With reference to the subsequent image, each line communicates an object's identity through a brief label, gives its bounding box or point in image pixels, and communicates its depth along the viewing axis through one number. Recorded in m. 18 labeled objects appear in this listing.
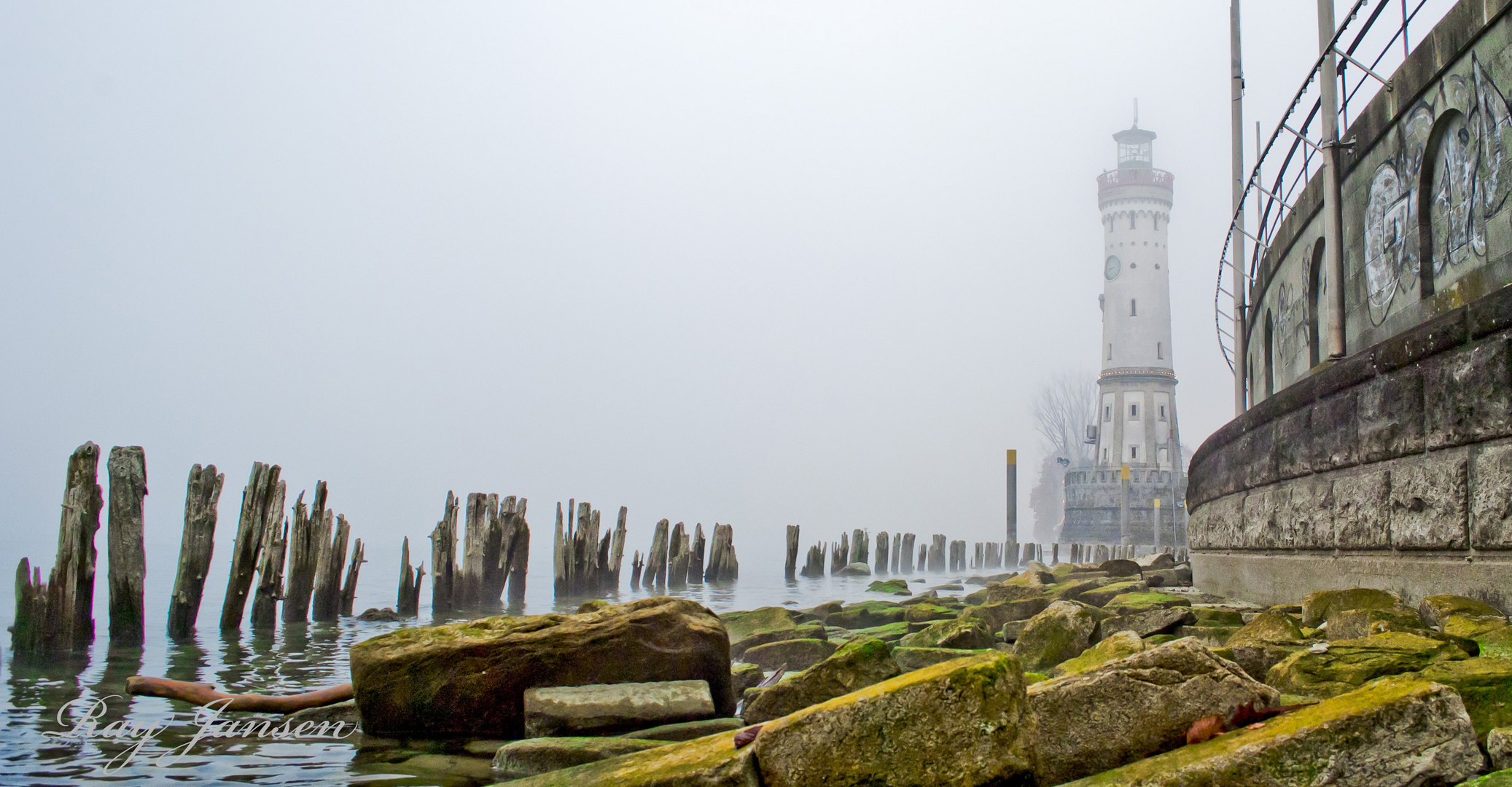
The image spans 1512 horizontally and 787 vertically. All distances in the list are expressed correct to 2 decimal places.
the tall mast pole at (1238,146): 16.88
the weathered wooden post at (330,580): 15.00
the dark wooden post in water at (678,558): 25.31
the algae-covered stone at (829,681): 5.34
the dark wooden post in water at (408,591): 16.73
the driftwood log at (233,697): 6.53
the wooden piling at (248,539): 12.49
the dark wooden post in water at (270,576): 13.20
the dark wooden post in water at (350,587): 15.77
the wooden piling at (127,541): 10.54
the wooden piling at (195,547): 11.64
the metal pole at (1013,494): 38.25
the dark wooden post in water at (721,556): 28.64
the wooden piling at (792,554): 31.14
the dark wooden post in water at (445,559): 16.97
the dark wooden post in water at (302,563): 14.16
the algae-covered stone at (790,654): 8.60
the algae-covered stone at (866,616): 12.50
